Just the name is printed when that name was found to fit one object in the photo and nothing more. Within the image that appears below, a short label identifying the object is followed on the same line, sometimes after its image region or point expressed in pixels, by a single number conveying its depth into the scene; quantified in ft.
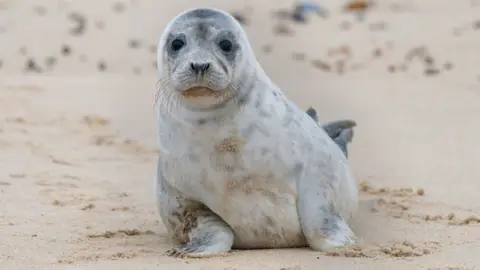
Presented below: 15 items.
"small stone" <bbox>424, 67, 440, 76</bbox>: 58.70
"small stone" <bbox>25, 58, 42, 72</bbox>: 59.92
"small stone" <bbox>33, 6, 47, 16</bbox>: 75.20
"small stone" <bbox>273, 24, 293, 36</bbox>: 70.28
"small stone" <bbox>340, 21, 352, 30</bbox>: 72.87
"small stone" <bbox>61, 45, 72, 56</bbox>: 65.00
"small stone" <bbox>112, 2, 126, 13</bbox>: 77.30
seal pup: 26.73
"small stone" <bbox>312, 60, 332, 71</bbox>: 61.41
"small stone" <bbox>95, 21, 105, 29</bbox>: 71.72
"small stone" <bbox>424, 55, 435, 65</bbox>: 61.05
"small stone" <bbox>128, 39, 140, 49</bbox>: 67.26
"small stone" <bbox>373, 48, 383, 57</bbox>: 64.49
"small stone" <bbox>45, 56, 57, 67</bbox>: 62.15
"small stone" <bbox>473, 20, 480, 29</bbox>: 68.75
